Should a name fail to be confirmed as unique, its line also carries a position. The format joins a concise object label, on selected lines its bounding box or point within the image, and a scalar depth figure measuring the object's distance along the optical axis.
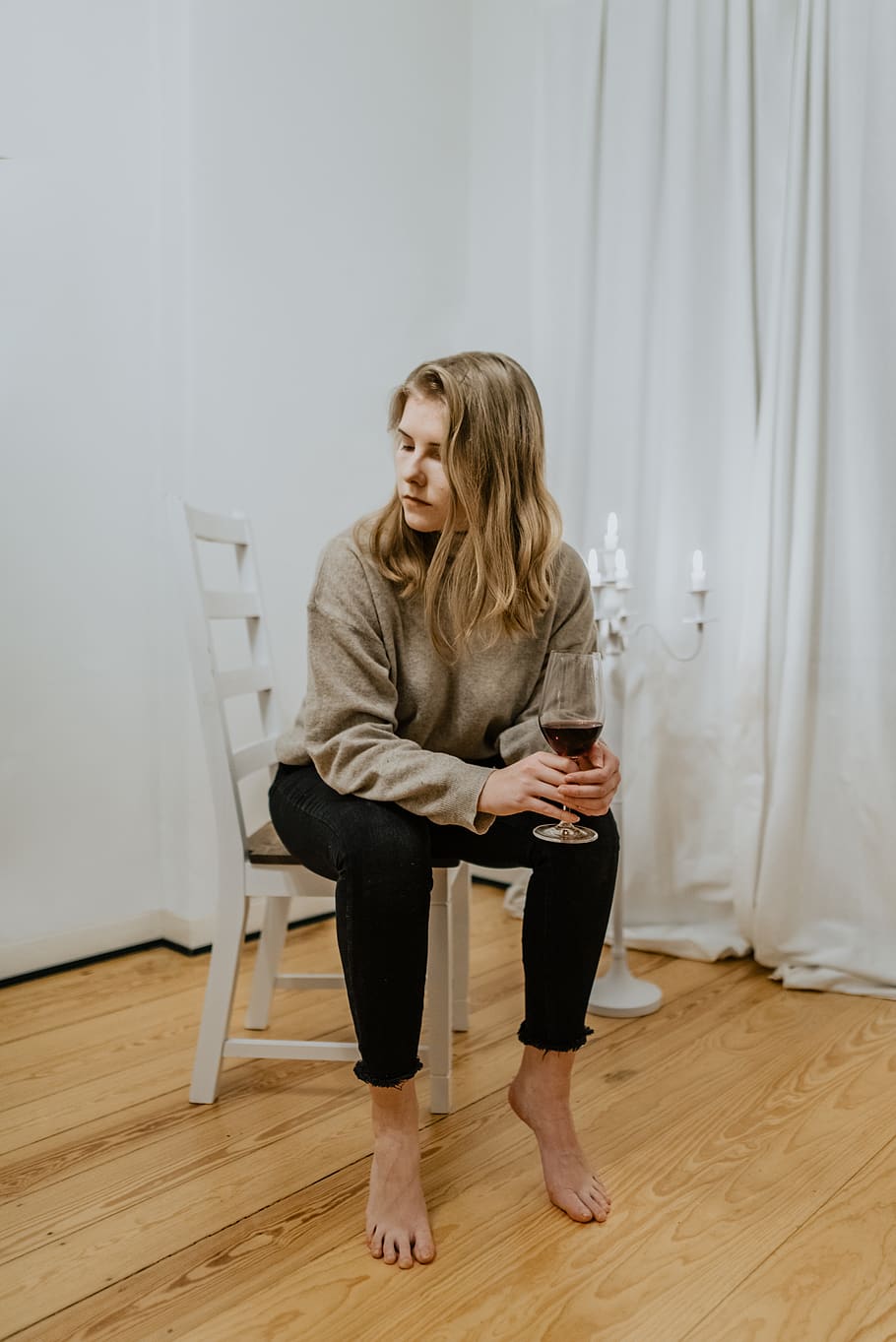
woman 1.28
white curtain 2.11
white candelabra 2.01
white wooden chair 1.56
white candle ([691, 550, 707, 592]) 2.04
